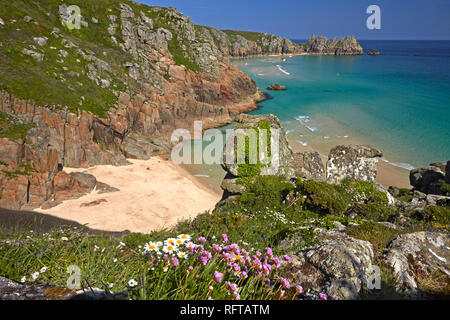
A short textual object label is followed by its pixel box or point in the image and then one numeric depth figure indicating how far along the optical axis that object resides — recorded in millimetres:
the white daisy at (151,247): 3436
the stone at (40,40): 34762
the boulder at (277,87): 75875
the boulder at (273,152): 14289
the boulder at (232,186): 13574
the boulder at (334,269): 3551
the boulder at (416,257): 4000
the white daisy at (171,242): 3587
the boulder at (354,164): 15820
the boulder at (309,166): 15639
